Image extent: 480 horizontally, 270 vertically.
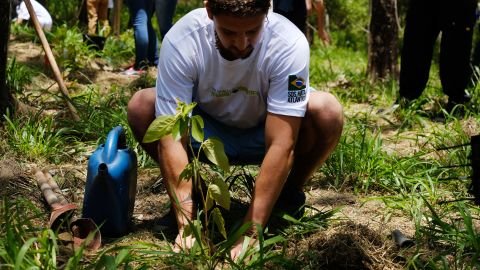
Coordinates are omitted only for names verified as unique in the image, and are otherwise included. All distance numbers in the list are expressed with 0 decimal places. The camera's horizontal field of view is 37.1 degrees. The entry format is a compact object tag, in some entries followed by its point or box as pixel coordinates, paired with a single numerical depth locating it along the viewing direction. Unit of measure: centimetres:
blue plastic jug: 252
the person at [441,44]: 477
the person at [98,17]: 700
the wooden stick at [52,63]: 426
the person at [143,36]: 573
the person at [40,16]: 669
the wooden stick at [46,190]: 283
